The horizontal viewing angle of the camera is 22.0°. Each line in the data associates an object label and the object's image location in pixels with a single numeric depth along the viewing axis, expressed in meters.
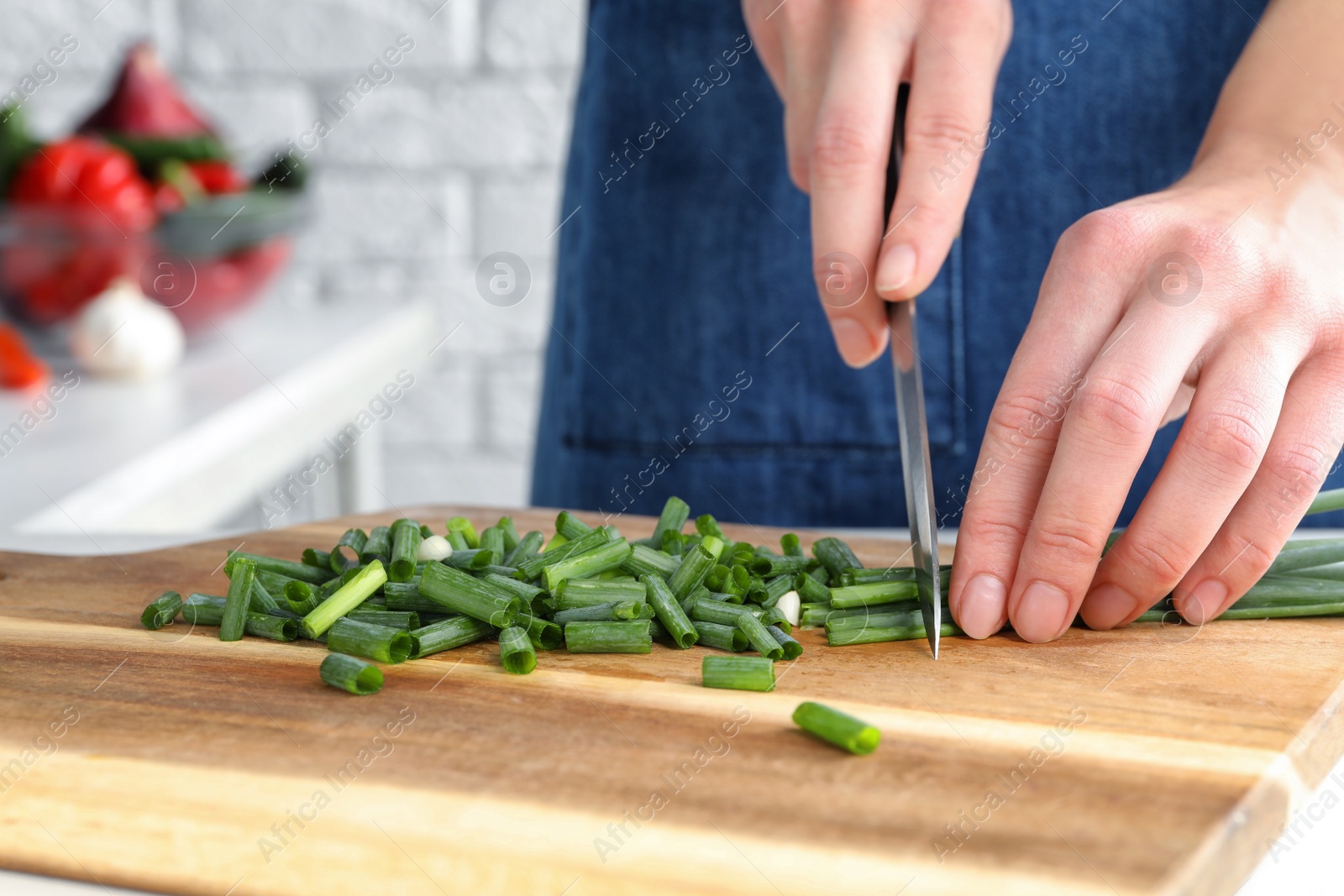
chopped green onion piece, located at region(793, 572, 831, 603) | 0.89
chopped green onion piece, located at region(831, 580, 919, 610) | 0.88
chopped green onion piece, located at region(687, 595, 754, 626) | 0.87
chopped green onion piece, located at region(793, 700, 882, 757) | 0.80
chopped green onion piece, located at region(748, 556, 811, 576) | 0.91
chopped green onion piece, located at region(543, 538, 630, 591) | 0.88
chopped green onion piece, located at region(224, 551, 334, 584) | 0.90
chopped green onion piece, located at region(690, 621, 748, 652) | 0.86
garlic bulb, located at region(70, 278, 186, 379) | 1.16
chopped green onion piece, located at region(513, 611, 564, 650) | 0.86
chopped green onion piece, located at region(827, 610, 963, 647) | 0.87
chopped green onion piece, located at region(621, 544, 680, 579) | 0.90
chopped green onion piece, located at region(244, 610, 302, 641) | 0.87
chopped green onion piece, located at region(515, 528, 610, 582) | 0.89
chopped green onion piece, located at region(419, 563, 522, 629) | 0.86
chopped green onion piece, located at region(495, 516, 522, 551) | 0.93
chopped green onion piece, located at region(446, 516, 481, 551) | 0.94
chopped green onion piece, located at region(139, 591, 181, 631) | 0.88
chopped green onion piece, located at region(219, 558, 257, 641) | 0.87
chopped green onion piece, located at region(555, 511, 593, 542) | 0.93
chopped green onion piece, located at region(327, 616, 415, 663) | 0.85
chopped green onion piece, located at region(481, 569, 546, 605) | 0.87
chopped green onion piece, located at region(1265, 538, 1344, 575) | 0.89
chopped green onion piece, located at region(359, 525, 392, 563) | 0.91
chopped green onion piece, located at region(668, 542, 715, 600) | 0.89
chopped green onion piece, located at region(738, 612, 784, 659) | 0.86
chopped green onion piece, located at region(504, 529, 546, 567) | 0.91
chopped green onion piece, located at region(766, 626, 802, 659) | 0.86
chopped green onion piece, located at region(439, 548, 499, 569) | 0.89
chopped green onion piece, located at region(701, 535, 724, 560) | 0.91
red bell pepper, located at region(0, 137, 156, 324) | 1.15
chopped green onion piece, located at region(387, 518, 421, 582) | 0.89
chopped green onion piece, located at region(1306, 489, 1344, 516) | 0.90
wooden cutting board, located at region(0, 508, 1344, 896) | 0.77
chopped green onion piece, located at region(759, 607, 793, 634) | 0.87
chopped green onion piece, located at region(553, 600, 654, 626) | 0.87
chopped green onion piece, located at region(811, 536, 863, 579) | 0.91
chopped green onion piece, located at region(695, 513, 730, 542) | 0.93
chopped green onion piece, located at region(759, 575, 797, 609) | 0.89
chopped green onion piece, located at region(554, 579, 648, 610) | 0.88
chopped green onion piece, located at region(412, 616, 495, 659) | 0.86
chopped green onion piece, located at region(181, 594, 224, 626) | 0.88
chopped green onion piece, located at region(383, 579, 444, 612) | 0.88
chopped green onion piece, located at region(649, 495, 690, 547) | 0.94
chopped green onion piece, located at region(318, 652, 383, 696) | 0.83
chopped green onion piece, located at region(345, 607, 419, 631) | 0.87
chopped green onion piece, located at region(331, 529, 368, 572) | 0.91
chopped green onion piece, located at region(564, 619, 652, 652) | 0.86
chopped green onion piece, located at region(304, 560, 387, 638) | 0.87
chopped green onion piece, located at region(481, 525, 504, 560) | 0.92
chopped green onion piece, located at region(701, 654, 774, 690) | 0.84
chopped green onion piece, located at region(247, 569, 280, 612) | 0.88
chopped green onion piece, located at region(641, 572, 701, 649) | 0.87
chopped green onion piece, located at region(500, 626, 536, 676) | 0.85
